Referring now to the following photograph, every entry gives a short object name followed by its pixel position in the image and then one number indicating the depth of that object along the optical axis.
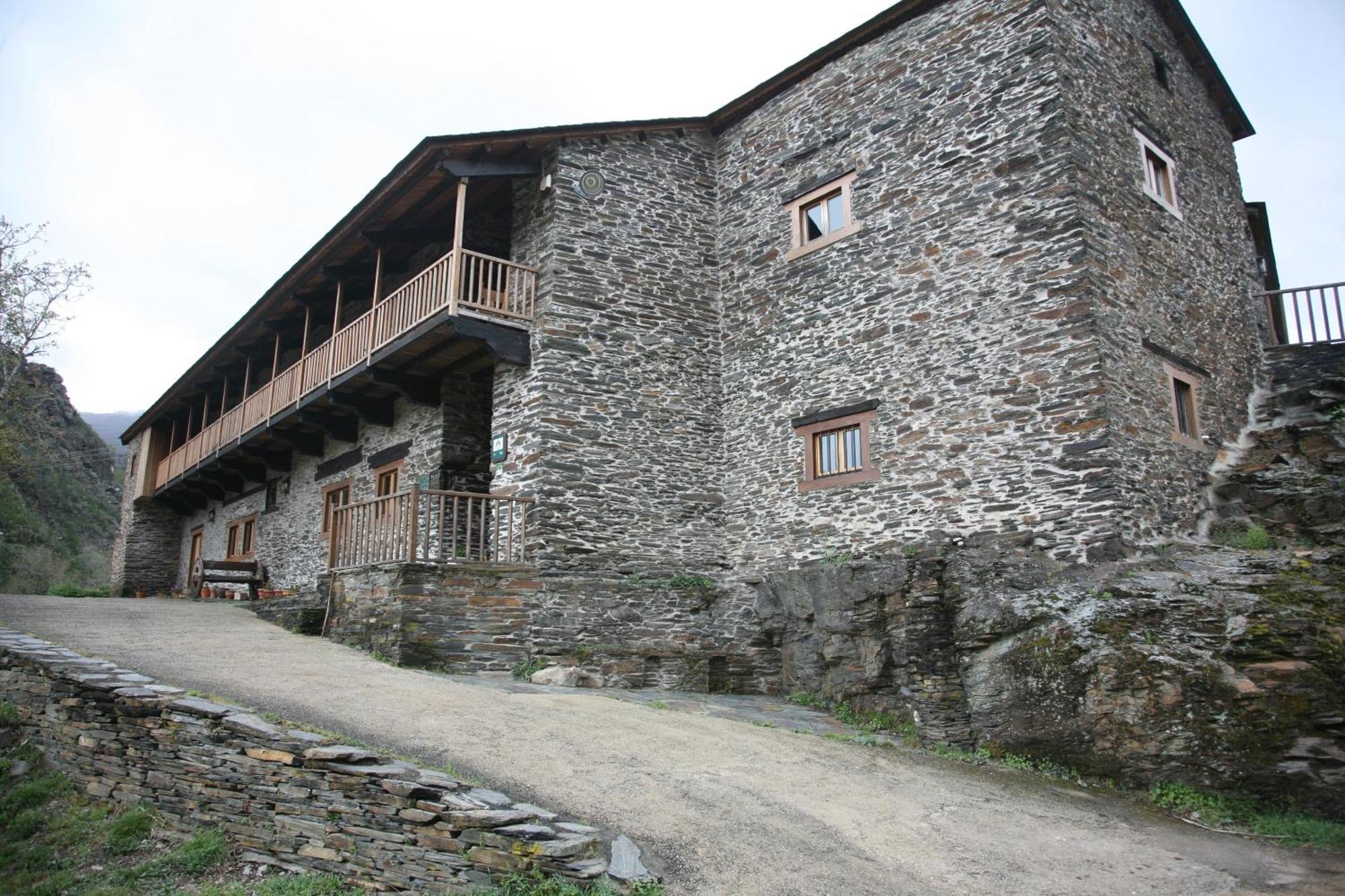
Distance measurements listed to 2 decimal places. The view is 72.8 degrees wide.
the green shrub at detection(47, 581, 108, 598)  22.91
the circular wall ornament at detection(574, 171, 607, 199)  14.32
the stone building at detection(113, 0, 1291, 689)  11.20
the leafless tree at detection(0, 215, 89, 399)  24.55
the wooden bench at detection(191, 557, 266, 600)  20.47
